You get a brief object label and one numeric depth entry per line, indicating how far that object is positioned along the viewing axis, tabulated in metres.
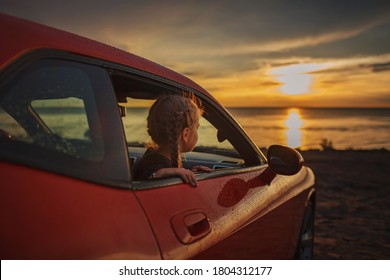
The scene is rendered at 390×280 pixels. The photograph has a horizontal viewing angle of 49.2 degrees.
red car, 1.08
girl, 2.06
